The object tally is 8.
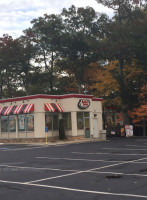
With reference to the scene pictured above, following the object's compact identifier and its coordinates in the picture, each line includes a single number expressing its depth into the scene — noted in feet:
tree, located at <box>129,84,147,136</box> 134.10
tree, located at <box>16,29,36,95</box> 182.09
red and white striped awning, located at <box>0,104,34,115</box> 118.32
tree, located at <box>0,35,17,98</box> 181.37
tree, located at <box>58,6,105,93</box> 166.91
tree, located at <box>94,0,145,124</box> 144.56
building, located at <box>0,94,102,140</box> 119.34
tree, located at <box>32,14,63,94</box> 171.53
